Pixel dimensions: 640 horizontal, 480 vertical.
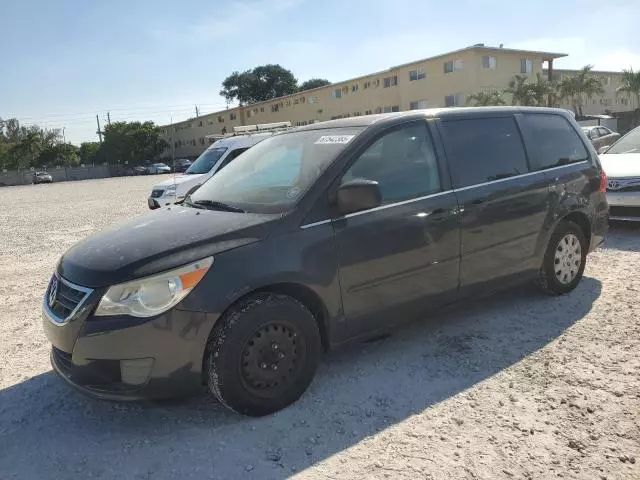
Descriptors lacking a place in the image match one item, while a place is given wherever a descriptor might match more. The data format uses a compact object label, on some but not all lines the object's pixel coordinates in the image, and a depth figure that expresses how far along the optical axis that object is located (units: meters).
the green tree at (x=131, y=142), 73.50
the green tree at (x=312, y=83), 87.46
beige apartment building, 36.25
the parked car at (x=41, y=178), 56.09
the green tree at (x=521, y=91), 35.72
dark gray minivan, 2.83
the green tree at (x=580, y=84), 38.72
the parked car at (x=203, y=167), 11.70
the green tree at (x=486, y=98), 33.59
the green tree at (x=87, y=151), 83.56
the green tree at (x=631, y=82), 43.38
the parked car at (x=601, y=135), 17.51
